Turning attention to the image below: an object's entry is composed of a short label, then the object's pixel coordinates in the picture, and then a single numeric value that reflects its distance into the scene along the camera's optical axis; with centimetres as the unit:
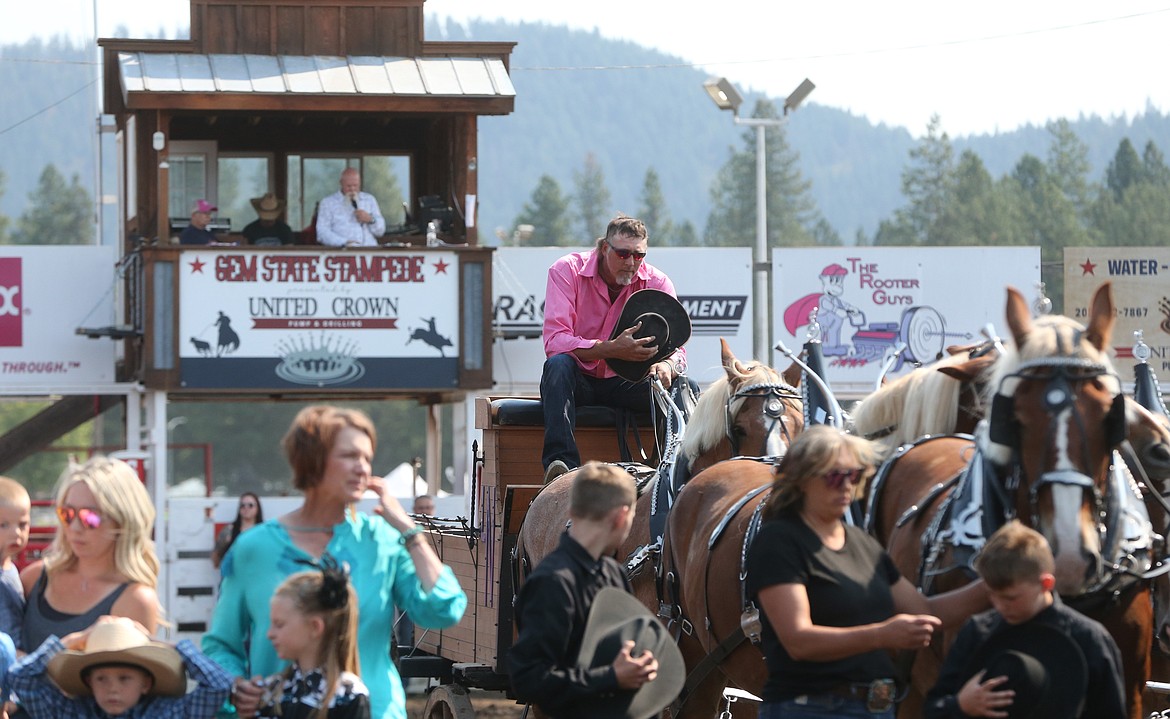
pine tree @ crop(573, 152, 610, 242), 14650
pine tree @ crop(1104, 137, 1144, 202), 10731
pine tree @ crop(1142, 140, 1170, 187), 10769
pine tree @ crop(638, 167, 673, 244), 13125
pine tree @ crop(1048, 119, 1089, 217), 11631
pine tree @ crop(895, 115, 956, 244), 11575
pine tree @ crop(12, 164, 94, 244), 11106
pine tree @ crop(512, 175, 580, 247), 11412
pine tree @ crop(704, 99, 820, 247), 12012
